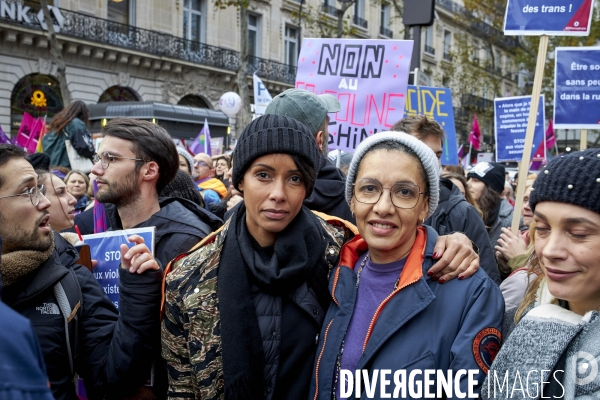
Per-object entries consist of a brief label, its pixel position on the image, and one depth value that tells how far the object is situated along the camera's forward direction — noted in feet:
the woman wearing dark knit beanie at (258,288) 6.73
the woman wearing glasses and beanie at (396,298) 6.09
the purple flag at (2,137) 22.77
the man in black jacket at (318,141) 9.82
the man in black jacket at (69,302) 7.26
